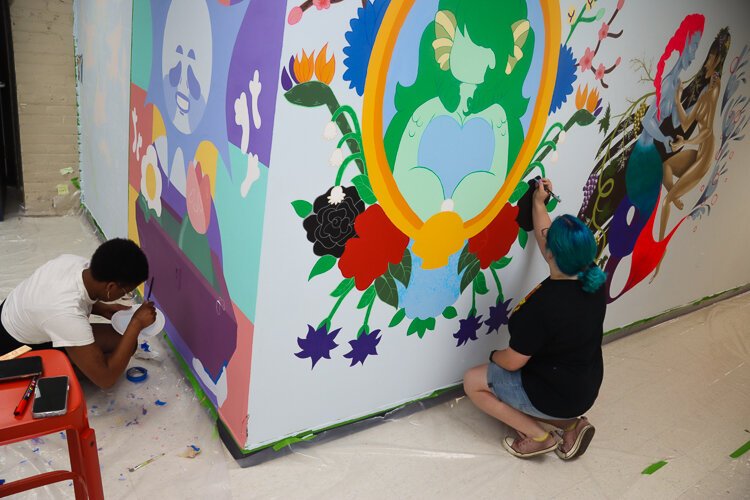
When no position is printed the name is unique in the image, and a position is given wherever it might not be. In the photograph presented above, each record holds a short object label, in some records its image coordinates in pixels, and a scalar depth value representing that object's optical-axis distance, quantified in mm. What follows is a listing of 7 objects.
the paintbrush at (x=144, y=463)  1808
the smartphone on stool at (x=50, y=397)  1192
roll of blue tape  2256
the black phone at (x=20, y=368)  1283
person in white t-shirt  1809
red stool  1173
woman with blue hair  1907
